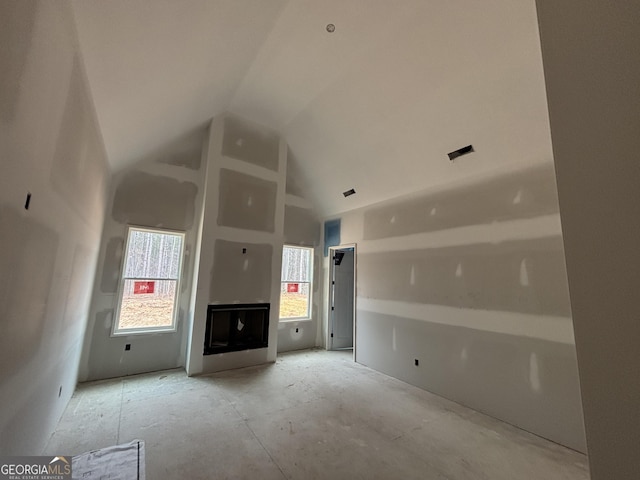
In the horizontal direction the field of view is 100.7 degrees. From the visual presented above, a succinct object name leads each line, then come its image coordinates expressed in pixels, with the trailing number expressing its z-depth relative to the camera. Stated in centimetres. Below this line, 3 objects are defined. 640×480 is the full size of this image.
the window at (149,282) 417
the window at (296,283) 573
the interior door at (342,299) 584
